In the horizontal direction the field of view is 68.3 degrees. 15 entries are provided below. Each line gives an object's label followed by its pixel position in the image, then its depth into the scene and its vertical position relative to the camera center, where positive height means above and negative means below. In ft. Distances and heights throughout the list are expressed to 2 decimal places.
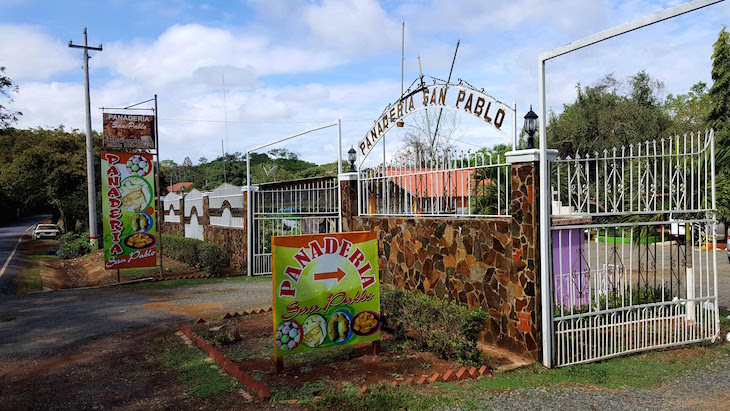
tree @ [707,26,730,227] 89.35 +18.14
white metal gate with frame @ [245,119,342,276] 48.60 -0.88
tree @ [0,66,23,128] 60.08 +13.87
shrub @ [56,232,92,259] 82.33 -6.24
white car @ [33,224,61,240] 117.91 -5.04
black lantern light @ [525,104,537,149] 20.49 +2.82
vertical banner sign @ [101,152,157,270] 45.96 -0.20
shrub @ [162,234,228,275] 50.93 -4.98
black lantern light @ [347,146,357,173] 33.83 +2.92
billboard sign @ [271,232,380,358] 21.18 -3.64
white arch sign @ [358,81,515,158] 23.41 +4.67
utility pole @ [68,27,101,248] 81.56 +5.96
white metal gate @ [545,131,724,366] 20.63 -4.89
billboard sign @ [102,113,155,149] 55.26 +8.06
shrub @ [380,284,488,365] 20.45 -5.11
